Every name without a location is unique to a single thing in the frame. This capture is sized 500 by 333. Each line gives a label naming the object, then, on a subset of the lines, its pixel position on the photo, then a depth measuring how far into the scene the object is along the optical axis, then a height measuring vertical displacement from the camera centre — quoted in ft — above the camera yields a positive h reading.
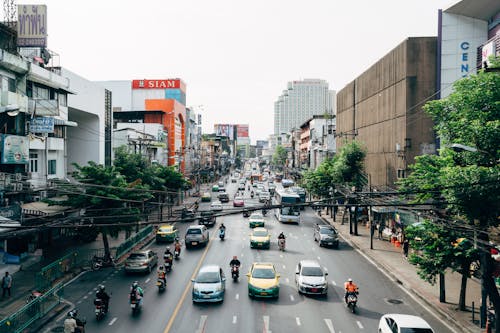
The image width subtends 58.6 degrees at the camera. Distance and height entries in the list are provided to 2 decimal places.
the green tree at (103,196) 93.97 -7.53
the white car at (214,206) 171.43 -17.22
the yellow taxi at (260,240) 117.29 -20.63
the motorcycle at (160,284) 77.41 -21.45
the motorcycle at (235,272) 84.64 -21.01
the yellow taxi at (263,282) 71.87 -19.78
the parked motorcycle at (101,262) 96.62 -22.35
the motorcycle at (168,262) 92.52 -21.05
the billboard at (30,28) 110.42 +33.00
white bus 168.35 -20.16
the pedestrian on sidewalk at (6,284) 74.33 -20.72
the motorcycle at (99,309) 63.31 -21.14
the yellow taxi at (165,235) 130.41 -21.61
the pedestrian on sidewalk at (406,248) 107.84 -20.80
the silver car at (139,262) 89.25 -20.48
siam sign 343.87 +60.40
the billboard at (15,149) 90.48 +2.44
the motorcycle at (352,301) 66.52 -20.70
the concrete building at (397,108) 126.21 +17.67
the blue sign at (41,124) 100.48 +8.13
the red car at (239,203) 202.39 -19.08
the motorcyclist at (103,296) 64.23 -19.61
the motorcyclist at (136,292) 66.23 -19.64
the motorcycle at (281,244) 114.44 -21.17
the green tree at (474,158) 50.37 +0.64
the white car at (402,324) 50.34 -18.68
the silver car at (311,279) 74.28 -19.97
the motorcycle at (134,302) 66.18 -20.94
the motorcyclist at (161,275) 77.92 -19.94
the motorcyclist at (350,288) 67.10 -19.06
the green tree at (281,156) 614.17 +8.49
